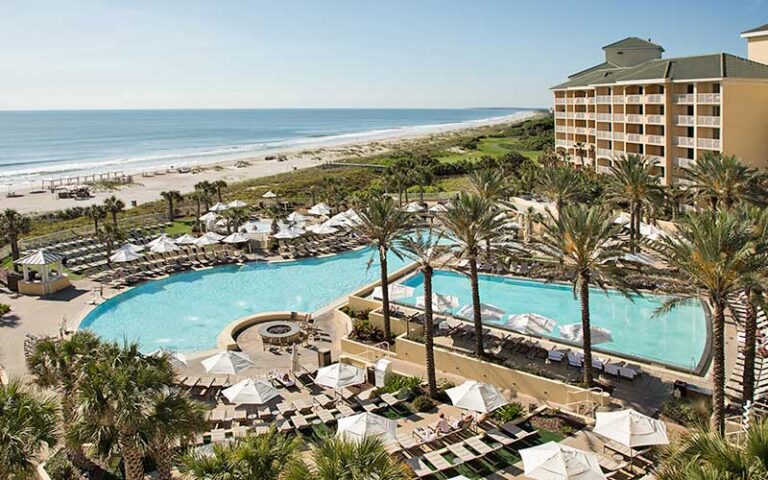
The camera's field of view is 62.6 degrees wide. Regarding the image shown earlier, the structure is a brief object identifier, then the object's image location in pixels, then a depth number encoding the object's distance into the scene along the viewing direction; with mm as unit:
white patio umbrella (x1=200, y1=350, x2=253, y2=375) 20562
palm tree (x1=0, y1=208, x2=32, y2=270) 35531
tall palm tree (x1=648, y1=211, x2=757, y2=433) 15391
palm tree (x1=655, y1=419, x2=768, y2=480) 9422
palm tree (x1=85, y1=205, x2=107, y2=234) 40000
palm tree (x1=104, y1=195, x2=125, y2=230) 43100
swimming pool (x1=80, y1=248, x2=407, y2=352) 28562
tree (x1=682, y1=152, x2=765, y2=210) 31266
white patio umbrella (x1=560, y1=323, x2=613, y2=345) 22062
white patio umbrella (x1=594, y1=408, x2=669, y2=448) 14992
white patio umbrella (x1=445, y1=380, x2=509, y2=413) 17594
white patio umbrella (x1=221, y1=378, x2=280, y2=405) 18484
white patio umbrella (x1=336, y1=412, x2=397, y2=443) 15548
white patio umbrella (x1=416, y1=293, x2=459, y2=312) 26234
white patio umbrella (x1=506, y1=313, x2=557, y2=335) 23250
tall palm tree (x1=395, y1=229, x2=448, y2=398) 20438
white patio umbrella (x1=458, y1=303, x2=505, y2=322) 24953
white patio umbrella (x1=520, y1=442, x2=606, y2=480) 13539
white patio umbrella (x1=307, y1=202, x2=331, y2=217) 46994
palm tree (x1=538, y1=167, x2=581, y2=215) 34906
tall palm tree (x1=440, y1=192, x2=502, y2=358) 22172
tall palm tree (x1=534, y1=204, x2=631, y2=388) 19719
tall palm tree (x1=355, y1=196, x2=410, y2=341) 24375
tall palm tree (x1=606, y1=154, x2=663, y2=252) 32969
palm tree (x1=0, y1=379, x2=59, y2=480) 11766
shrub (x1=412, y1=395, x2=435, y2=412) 19500
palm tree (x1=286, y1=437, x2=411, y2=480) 10008
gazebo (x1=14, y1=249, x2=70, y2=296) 32469
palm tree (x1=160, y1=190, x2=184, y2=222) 48406
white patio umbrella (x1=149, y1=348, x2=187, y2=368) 21048
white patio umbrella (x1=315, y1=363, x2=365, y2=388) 19812
